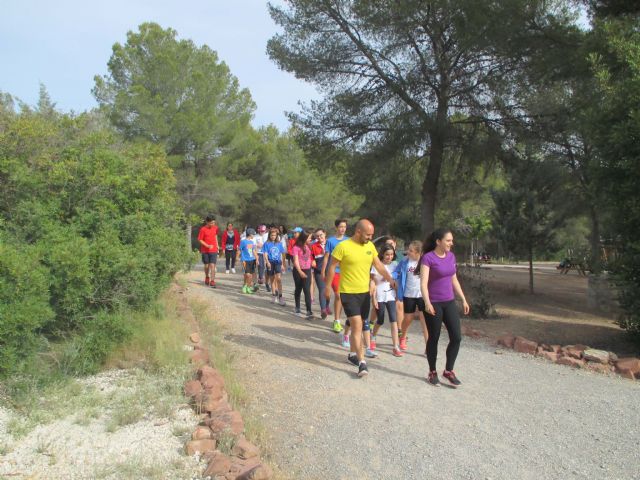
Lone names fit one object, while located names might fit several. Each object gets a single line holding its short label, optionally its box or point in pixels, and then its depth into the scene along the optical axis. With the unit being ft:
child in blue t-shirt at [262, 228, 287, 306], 35.91
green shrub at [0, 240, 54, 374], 14.26
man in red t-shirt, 41.45
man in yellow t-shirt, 20.10
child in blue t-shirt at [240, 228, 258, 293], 40.73
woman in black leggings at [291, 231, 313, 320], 30.78
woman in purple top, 19.20
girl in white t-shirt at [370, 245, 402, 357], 24.13
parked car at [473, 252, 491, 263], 133.10
